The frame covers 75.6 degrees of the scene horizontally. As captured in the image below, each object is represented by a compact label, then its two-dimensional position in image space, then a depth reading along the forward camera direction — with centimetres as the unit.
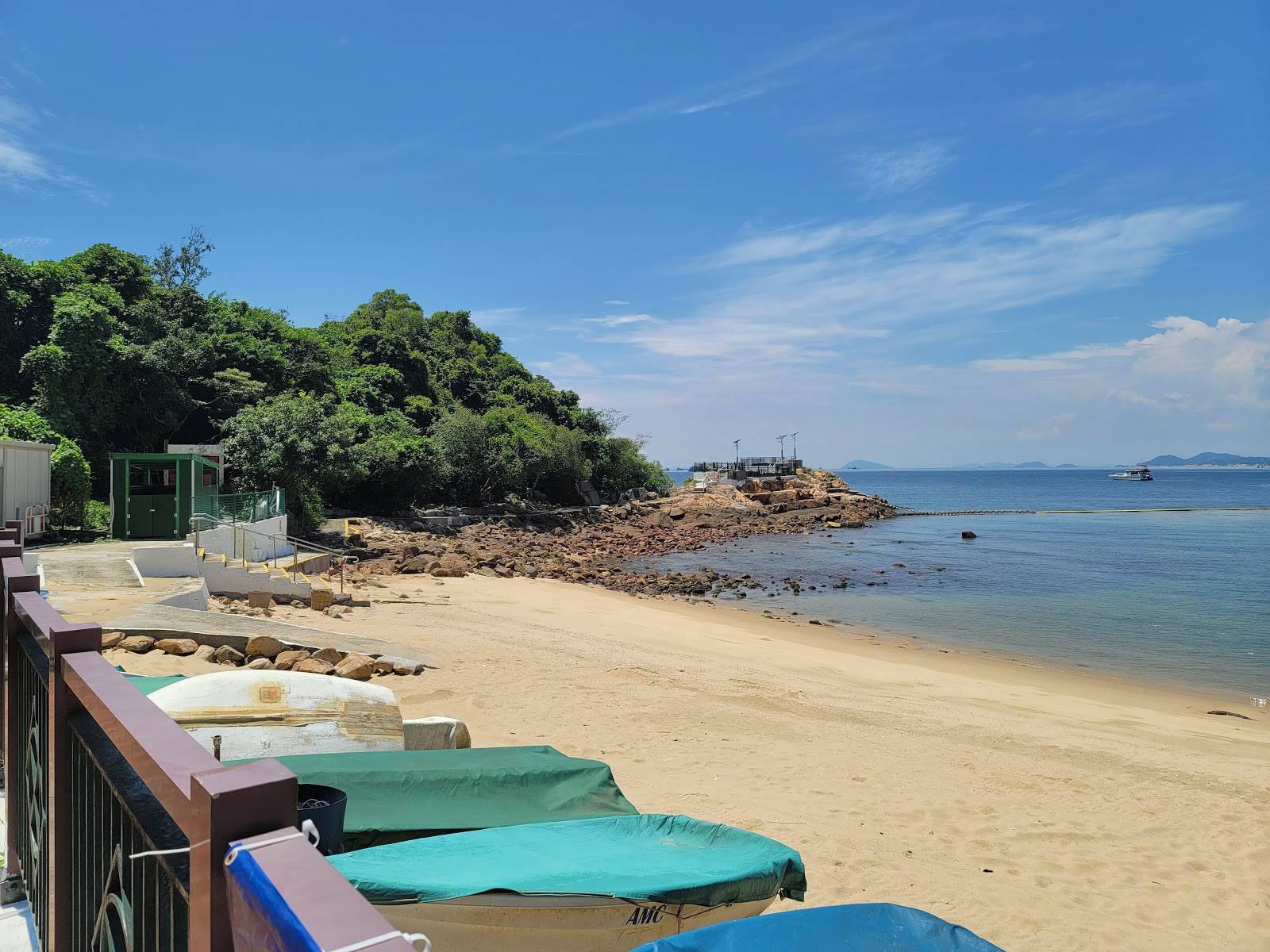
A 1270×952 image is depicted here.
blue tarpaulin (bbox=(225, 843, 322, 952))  99
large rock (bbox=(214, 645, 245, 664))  1080
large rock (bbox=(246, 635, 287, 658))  1121
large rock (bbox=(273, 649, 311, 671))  1077
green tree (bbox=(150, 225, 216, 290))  5538
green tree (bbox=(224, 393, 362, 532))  2695
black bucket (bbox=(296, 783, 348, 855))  394
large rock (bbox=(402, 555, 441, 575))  2667
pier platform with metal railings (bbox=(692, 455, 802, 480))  8725
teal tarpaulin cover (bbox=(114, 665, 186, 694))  665
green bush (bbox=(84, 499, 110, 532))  2158
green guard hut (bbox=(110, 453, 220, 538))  2027
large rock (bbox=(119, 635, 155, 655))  1068
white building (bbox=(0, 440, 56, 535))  1703
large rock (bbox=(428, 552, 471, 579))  2655
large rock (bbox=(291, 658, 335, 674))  1056
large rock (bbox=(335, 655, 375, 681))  1093
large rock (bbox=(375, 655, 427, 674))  1233
